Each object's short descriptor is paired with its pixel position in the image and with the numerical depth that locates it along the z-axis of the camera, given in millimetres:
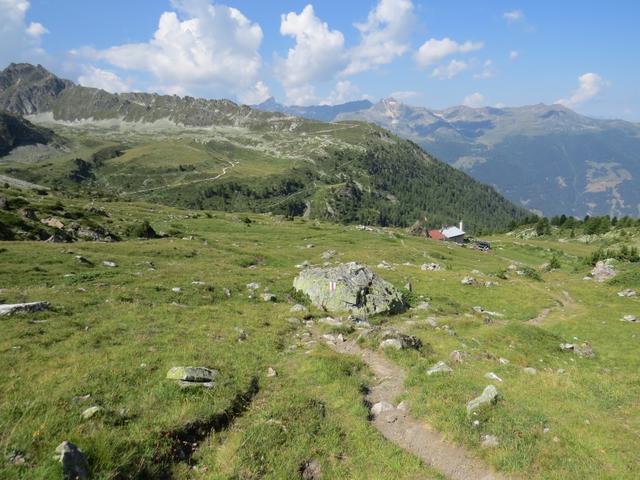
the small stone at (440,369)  18031
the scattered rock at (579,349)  28859
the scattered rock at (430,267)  55094
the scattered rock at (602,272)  61156
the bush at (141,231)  55947
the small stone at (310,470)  11625
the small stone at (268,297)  30961
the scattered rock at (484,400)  14387
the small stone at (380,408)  15361
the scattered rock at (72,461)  8891
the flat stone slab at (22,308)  19484
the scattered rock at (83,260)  33453
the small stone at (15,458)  8930
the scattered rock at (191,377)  14544
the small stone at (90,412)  11558
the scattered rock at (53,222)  49500
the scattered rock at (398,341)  21500
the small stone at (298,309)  28220
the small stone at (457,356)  20547
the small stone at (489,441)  12697
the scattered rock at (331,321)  25494
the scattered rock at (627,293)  49316
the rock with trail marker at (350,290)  30406
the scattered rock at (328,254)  57075
